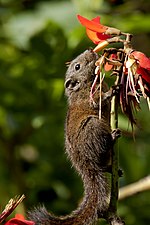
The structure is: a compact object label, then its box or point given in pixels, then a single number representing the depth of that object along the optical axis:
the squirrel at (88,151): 4.99
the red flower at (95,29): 4.86
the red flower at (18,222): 4.47
